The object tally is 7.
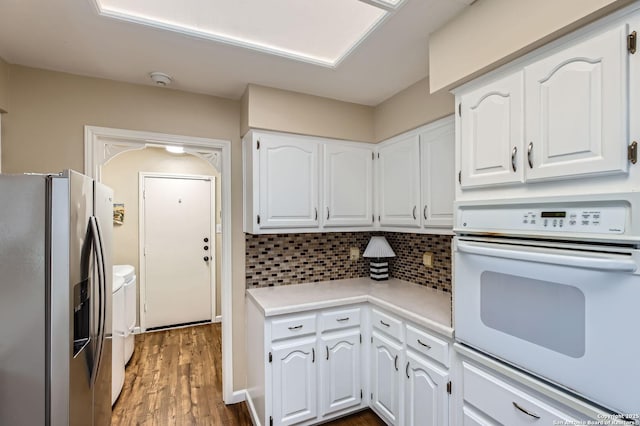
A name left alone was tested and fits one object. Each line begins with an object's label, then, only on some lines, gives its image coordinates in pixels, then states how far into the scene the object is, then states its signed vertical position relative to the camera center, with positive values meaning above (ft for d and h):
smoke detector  6.59 +3.02
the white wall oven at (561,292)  2.99 -0.97
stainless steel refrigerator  3.59 -1.05
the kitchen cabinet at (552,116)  3.12 +1.19
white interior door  12.79 -1.62
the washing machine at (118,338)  7.53 -3.28
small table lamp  8.61 -1.24
